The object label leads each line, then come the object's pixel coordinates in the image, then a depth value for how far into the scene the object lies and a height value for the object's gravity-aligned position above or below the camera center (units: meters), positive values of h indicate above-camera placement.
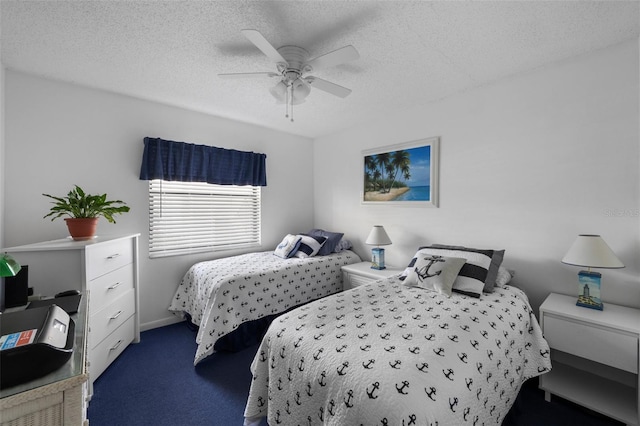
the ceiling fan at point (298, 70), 1.63 +0.95
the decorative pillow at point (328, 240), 3.38 -0.42
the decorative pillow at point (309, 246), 3.29 -0.48
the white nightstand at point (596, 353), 1.55 -0.89
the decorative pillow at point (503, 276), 2.12 -0.56
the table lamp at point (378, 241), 3.05 -0.38
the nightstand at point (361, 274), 2.88 -0.73
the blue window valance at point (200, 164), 2.84 +0.54
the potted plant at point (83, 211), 2.07 -0.01
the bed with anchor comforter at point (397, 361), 1.03 -0.71
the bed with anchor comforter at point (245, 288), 2.32 -0.81
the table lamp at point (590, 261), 1.71 -0.35
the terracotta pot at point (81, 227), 2.06 -0.14
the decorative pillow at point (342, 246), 3.55 -0.51
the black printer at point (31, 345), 0.72 -0.41
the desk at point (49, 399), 0.69 -0.53
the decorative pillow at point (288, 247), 3.29 -0.49
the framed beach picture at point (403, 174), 2.85 +0.40
